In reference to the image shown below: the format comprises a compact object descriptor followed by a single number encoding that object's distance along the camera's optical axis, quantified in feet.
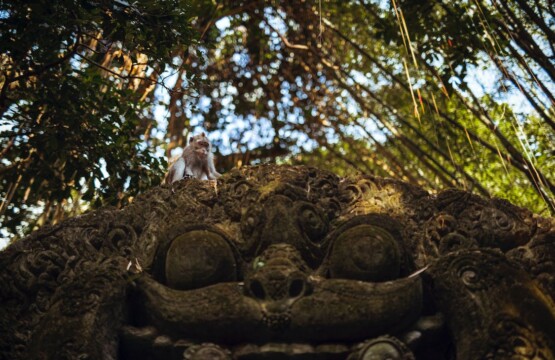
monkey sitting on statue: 25.41
